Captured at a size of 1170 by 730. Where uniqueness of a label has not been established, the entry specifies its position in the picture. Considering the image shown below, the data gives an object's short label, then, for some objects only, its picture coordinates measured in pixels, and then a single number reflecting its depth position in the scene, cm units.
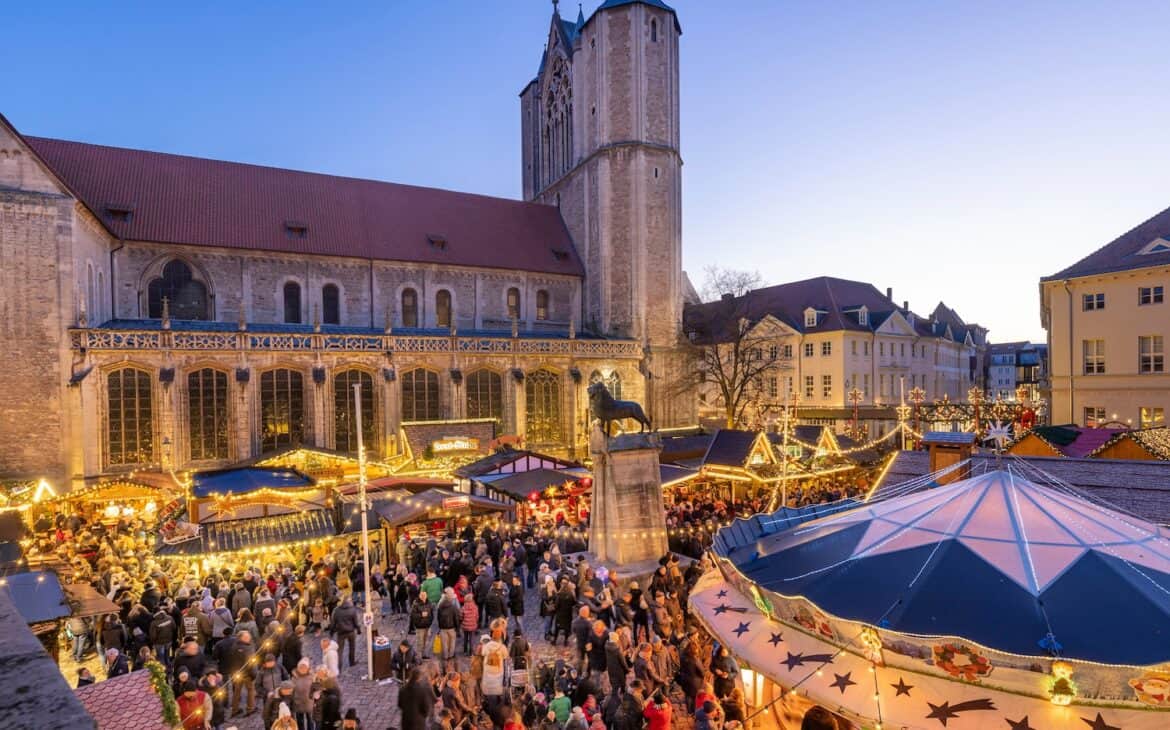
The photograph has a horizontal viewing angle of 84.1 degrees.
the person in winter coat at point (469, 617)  1192
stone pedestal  1502
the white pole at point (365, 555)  1021
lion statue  1565
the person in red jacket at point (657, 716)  761
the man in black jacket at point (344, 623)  1132
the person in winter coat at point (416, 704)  821
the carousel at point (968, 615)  529
